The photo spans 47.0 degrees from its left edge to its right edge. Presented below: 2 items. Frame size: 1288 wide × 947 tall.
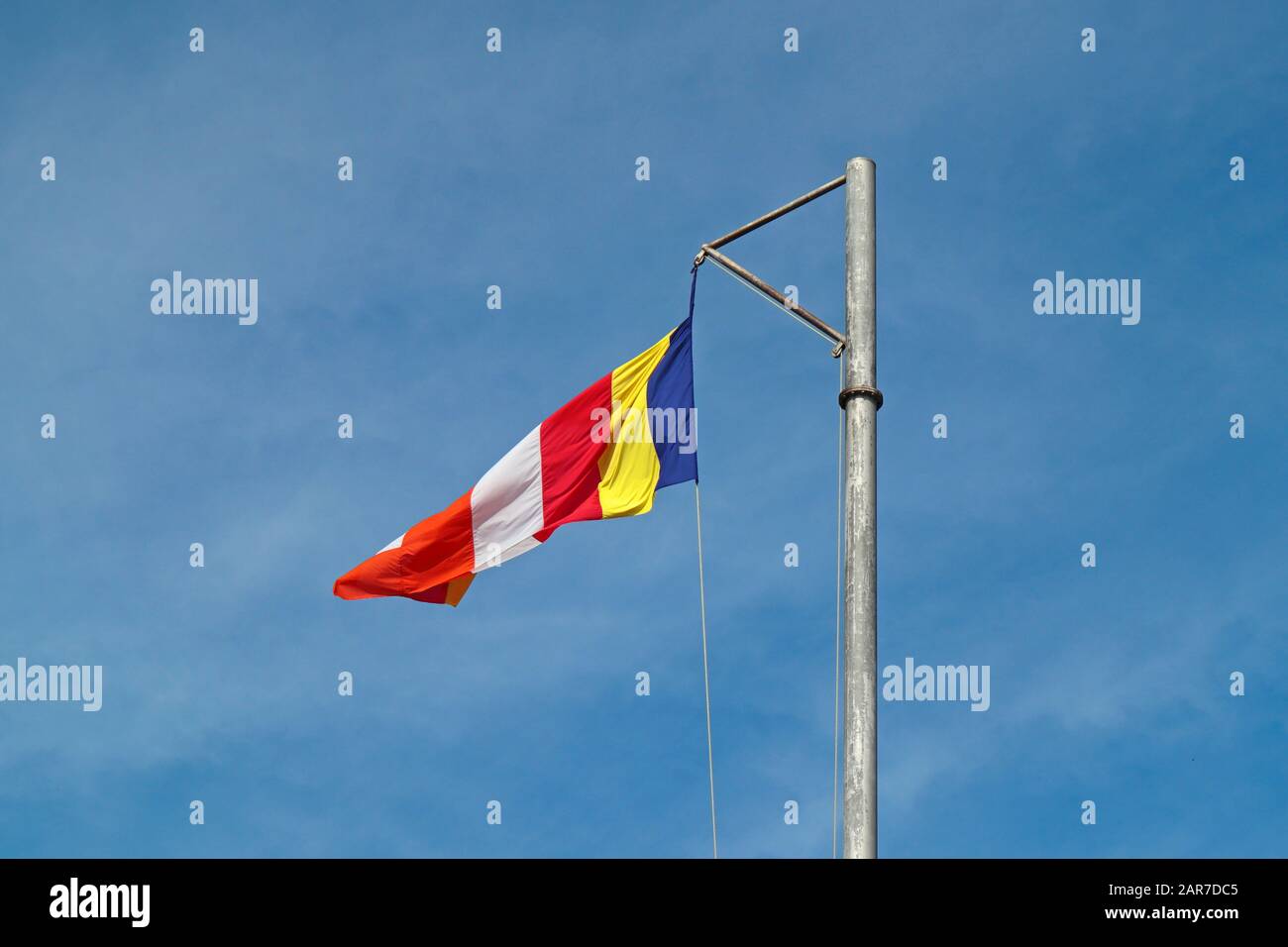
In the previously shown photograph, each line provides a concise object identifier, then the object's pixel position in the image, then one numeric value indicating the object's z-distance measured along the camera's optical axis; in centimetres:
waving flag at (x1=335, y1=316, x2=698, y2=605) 1764
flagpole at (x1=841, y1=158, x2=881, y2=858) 1096
